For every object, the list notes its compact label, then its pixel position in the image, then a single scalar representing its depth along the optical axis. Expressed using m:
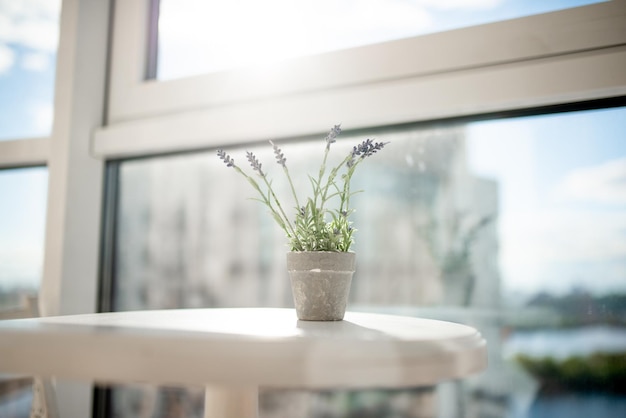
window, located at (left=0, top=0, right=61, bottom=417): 1.73
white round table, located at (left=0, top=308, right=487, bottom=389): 0.45
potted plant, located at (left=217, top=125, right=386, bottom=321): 0.77
